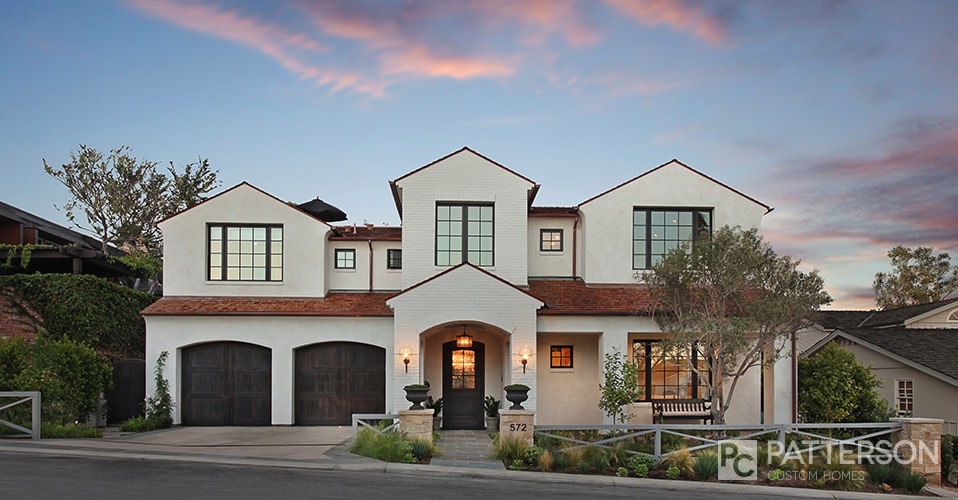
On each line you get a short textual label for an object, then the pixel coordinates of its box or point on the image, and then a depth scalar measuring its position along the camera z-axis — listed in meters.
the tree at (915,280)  48.44
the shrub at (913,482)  13.16
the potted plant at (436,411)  18.63
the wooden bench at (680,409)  18.17
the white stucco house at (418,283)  19.53
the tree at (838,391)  18.39
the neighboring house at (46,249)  22.92
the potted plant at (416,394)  15.39
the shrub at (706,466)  13.22
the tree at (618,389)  17.39
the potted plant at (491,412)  18.91
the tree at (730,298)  15.80
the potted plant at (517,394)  15.30
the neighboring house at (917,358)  21.36
